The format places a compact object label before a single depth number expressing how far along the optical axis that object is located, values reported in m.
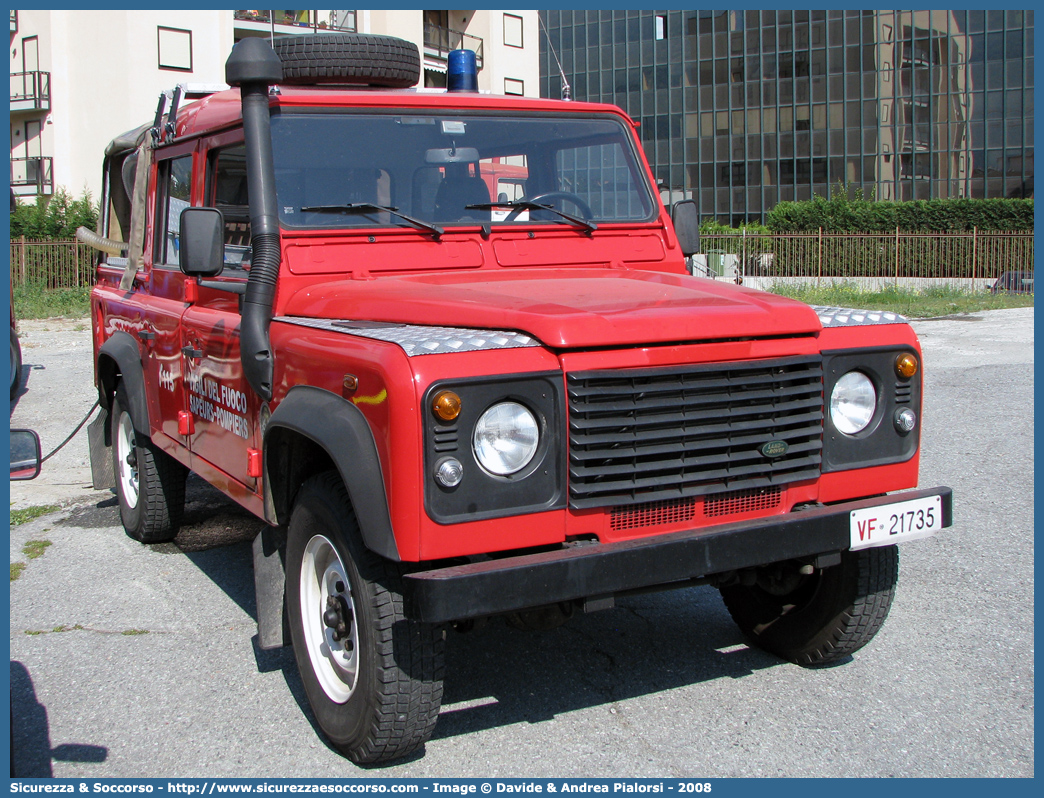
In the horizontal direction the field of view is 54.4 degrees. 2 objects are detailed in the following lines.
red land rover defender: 2.86
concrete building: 30.28
